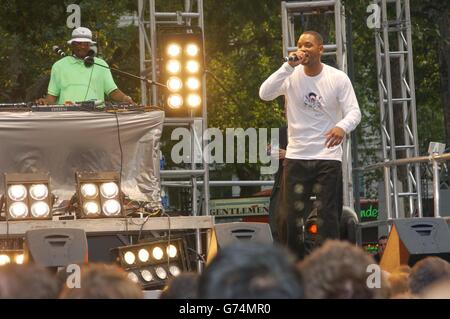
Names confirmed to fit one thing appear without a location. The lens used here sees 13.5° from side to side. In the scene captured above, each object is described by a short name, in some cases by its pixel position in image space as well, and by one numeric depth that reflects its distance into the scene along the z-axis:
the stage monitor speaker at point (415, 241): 12.14
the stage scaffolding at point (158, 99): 18.44
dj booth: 14.33
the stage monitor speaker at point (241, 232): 12.44
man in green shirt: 15.99
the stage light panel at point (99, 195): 13.89
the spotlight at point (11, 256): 12.55
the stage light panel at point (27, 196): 13.60
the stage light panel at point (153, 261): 13.15
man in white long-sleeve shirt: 12.95
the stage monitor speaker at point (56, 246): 11.36
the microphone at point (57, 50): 15.39
